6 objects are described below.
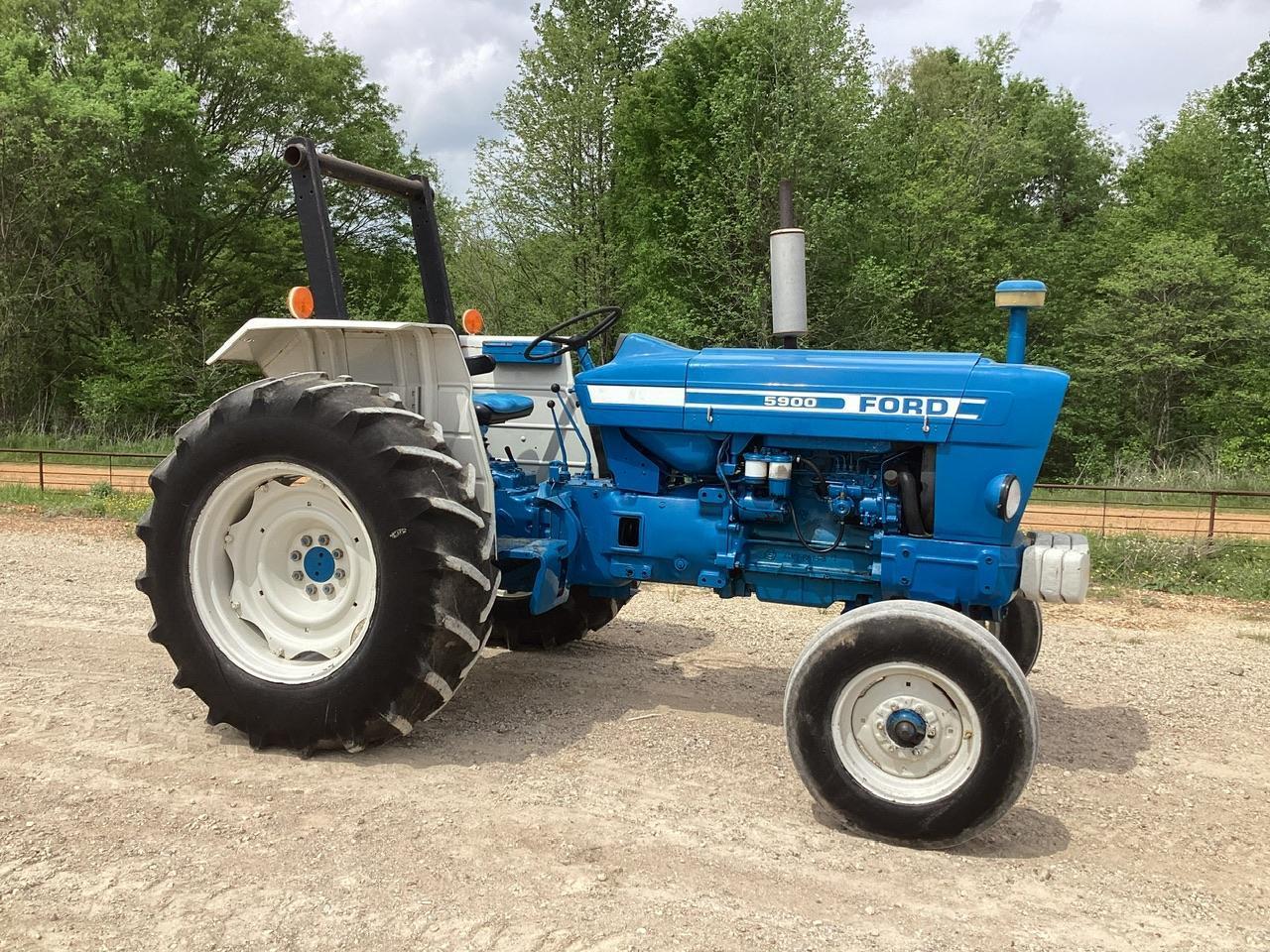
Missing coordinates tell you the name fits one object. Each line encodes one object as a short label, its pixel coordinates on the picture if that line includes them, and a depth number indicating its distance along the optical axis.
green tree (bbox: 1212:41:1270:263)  20.03
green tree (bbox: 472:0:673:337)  18.12
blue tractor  3.34
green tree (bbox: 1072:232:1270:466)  19.19
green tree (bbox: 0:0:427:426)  21.31
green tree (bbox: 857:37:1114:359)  21.73
